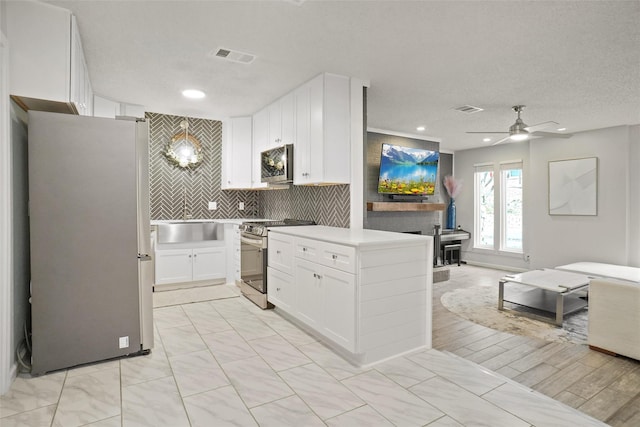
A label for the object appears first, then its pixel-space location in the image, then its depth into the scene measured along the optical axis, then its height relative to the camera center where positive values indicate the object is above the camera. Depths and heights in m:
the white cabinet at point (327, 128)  3.36 +0.78
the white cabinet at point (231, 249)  4.77 -0.62
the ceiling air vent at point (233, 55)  2.85 +1.29
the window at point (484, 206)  7.25 -0.01
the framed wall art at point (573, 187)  5.50 +0.32
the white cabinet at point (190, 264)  4.48 -0.80
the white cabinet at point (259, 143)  4.57 +0.87
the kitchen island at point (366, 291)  2.40 -0.65
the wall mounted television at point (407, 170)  5.79 +0.62
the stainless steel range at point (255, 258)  3.75 -0.61
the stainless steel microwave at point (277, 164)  3.92 +0.51
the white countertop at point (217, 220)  4.74 -0.22
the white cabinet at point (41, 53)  2.16 +0.99
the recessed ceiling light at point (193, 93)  3.91 +1.31
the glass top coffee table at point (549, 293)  3.76 -1.11
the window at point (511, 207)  6.78 -0.03
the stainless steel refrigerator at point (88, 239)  2.25 -0.23
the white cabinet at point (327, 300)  2.42 -0.74
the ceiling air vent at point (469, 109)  4.37 +1.26
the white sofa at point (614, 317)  2.75 -0.93
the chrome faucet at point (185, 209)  5.16 -0.05
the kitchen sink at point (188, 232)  4.53 -0.36
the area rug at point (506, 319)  3.40 -1.27
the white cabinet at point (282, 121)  3.90 +1.02
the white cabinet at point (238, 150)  5.09 +0.83
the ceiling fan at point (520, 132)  4.28 +0.94
